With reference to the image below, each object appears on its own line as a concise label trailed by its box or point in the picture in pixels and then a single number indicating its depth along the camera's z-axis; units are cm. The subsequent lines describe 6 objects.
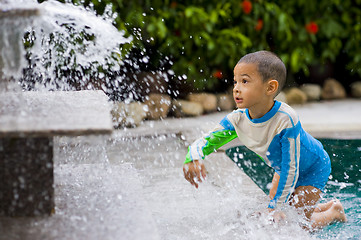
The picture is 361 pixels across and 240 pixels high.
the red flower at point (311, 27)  636
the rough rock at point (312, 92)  659
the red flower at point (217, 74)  611
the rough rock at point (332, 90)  670
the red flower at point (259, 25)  612
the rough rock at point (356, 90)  677
